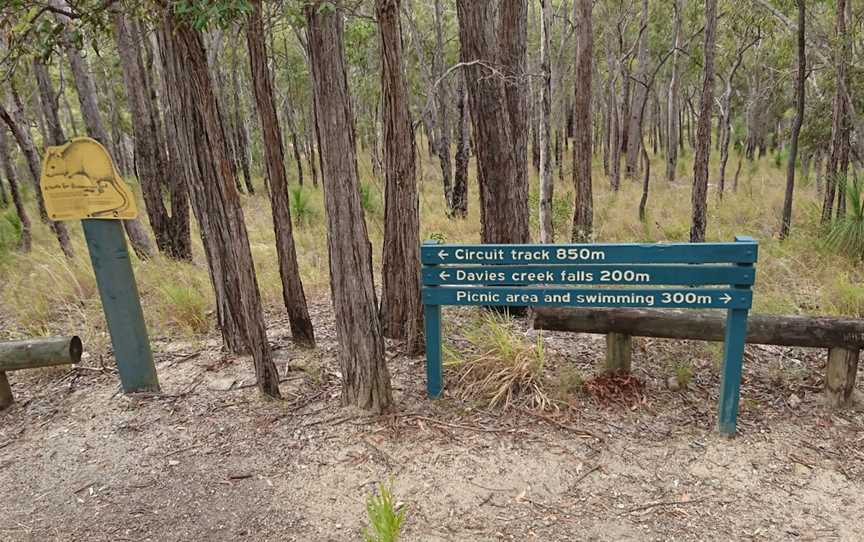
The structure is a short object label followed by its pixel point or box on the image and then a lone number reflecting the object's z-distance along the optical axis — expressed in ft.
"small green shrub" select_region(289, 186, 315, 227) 32.53
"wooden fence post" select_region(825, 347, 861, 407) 11.71
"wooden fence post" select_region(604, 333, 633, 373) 12.89
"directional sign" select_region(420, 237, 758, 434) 10.41
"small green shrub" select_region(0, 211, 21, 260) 30.01
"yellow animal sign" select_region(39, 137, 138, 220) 11.55
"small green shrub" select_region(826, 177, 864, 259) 22.02
